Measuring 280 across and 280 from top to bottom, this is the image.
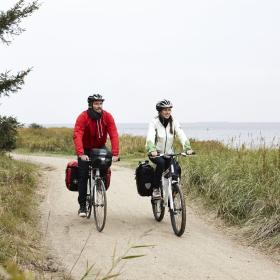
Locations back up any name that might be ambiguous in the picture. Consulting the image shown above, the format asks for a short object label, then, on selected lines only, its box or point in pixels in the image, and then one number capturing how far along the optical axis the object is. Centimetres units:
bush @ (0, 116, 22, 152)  1664
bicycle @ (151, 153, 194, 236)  732
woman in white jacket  786
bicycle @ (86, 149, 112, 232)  769
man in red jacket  790
